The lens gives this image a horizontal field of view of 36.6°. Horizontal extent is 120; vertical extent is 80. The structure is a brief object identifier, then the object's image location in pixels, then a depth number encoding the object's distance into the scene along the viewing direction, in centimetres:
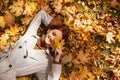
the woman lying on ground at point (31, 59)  223
